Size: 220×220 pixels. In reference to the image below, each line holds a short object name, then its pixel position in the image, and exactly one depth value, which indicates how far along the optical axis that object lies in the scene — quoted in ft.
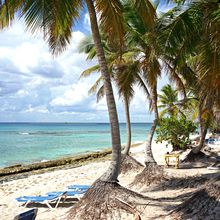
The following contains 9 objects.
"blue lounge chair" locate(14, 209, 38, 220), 14.88
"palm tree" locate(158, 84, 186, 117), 107.86
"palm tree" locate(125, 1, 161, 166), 33.96
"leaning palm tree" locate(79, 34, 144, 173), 36.40
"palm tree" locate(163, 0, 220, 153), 21.27
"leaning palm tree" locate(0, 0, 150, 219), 18.52
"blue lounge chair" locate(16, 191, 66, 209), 26.81
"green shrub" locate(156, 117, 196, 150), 58.29
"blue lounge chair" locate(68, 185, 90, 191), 31.01
